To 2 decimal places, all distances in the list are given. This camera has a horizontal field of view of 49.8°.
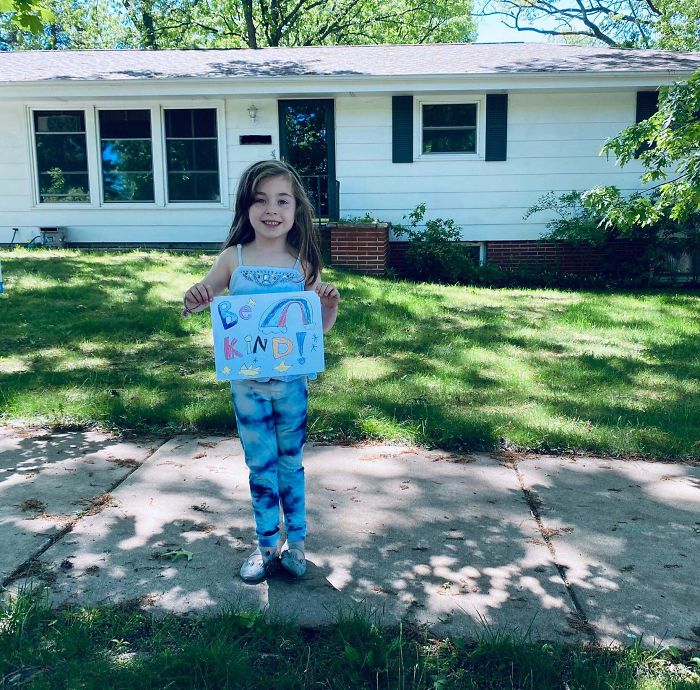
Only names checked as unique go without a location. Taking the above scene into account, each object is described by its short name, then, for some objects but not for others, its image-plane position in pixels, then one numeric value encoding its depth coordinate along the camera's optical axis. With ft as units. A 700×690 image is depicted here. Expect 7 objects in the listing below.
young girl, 9.87
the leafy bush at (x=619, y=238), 39.78
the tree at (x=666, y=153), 22.29
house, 41.86
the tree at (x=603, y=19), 98.84
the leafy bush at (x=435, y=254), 39.86
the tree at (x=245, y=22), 89.66
